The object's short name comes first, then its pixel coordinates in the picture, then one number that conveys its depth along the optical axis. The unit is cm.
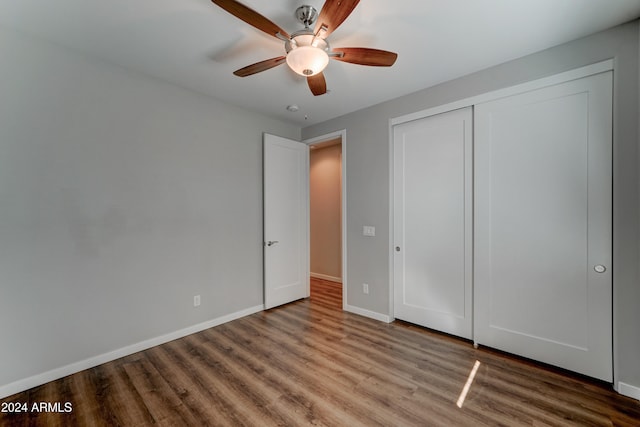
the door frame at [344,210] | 362
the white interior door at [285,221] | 364
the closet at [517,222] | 205
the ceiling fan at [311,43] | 147
